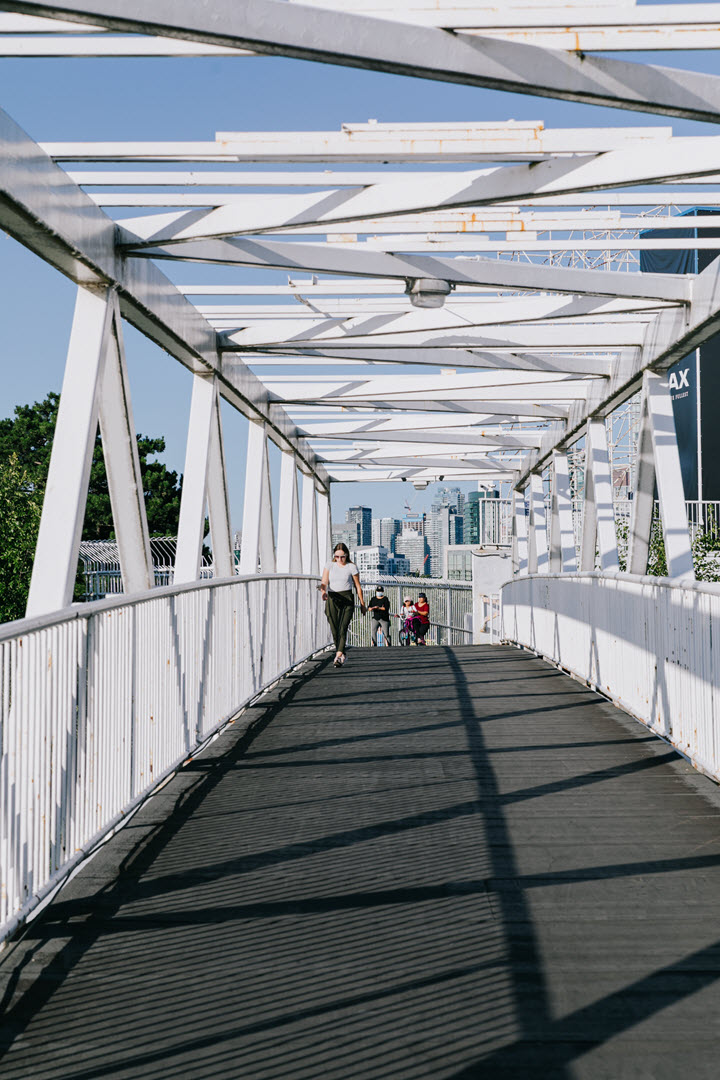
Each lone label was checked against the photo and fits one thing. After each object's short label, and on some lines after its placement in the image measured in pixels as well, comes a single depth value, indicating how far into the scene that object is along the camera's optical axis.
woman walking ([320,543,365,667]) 14.48
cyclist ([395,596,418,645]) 26.70
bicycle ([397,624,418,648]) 27.65
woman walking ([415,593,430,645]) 25.98
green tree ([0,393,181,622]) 39.97
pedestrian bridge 3.61
